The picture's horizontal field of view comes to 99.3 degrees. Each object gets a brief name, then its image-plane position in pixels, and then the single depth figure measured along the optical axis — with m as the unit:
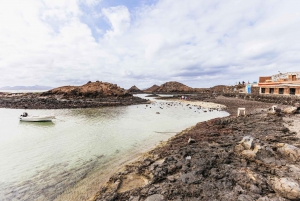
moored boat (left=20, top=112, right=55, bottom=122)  17.38
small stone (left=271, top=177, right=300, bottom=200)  3.82
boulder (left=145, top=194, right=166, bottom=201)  4.23
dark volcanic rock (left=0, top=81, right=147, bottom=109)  32.05
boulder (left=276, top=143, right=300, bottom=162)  5.51
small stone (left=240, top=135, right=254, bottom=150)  6.15
